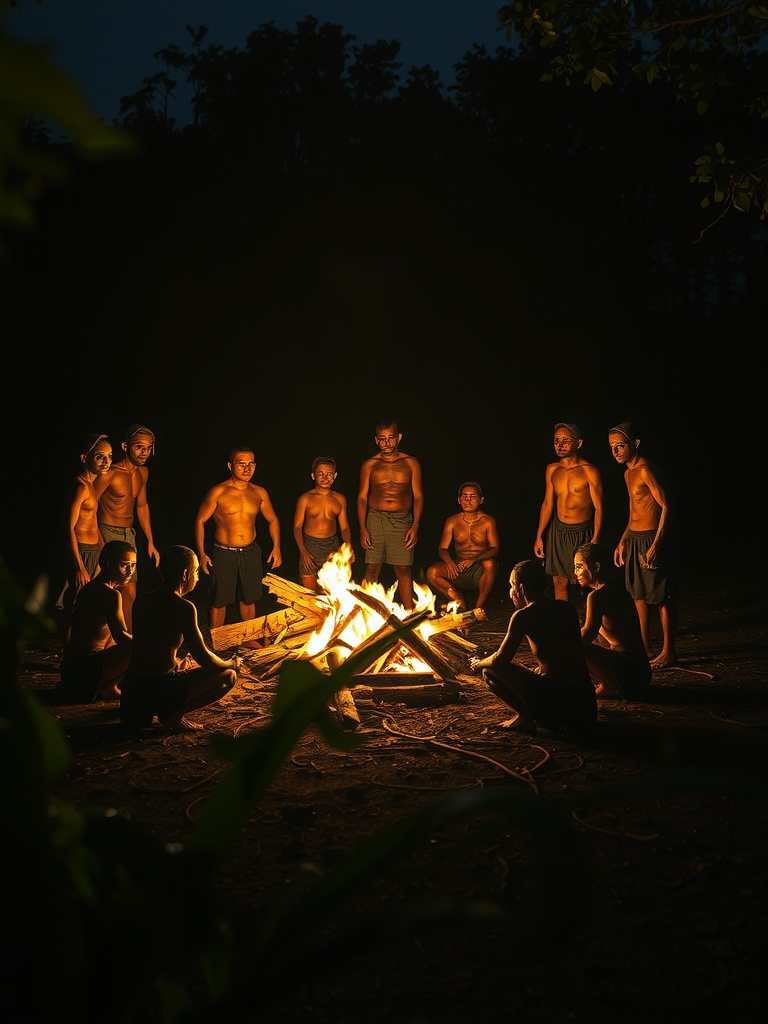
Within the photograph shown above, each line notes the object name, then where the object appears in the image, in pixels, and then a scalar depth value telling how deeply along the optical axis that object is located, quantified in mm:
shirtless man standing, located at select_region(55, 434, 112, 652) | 7863
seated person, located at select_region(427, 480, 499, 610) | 9734
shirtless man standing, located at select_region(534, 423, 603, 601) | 8914
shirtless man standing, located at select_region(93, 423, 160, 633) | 8523
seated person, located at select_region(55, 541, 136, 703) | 6465
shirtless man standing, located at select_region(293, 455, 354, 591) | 9375
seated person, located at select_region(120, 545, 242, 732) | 5832
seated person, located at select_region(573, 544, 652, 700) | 6430
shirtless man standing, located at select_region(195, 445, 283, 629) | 8727
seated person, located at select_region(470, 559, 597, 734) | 5676
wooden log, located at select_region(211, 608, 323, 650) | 8085
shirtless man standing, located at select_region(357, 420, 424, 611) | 10000
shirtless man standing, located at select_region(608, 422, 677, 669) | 7621
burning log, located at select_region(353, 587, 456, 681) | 6812
